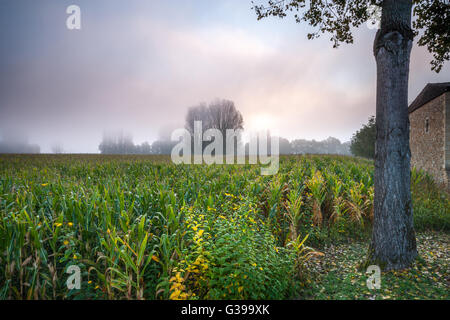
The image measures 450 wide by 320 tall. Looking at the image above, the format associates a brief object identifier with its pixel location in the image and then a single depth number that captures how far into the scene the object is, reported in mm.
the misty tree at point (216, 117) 43625
